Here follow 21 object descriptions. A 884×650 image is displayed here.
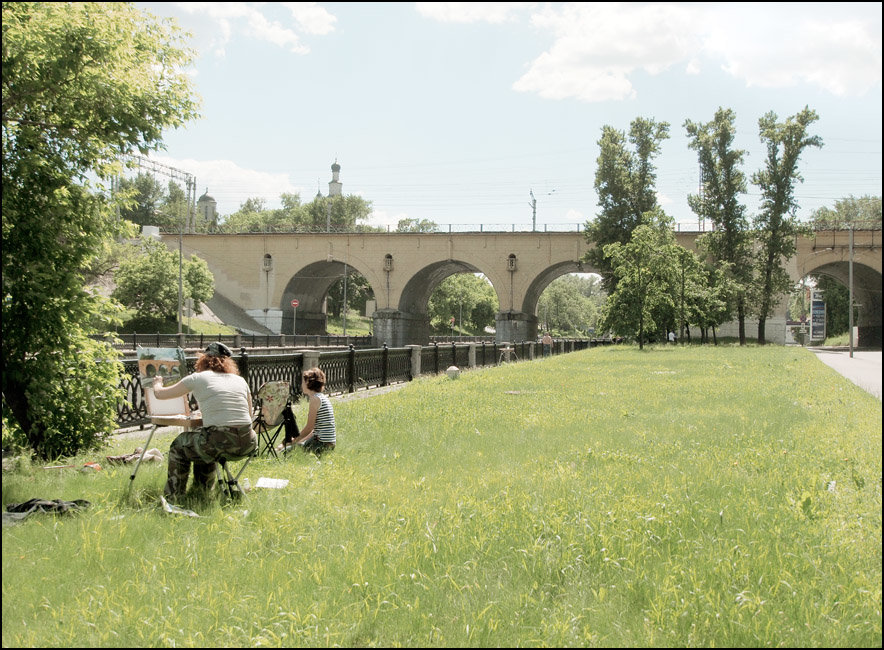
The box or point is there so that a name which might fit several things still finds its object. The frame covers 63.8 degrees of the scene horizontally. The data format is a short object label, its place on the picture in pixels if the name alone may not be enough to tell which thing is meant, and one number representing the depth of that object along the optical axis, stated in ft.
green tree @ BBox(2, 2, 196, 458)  21.86
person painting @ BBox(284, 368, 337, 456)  24.99
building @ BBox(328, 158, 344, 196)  357.82
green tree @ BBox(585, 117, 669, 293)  181.06
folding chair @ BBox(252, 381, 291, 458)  24.12
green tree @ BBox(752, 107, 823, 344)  163.73
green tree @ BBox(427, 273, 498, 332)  299.79
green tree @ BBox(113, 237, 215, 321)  163.73
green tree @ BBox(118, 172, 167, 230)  337.72
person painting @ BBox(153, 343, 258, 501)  18.20
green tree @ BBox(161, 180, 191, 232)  334.46
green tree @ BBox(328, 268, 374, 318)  302.86
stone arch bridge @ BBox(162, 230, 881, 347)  196.03
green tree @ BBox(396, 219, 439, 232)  340.31
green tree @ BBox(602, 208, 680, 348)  132.87
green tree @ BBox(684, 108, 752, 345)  170.91
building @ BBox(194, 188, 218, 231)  375.04
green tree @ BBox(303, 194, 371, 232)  332.60
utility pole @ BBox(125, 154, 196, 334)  153.38
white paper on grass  20.10
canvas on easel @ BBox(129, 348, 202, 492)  20.04
